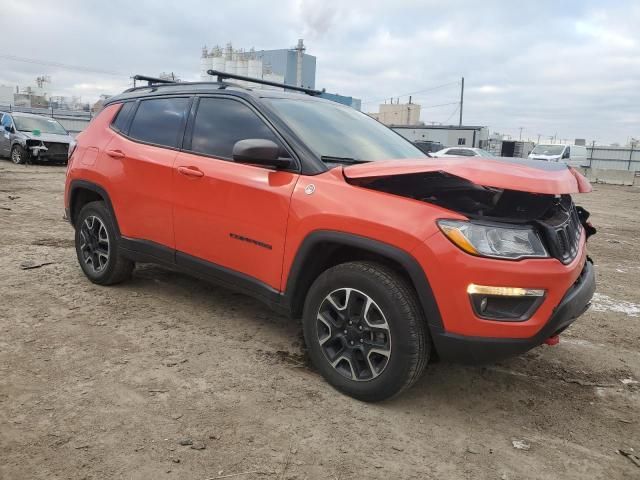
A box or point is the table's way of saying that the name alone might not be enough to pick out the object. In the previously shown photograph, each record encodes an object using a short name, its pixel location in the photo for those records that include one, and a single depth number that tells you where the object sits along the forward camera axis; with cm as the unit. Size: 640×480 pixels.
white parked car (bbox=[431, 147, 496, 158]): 1923
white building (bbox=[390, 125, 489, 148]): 4131
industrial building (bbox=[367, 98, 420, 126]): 6913
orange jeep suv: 248
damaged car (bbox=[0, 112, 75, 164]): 1590
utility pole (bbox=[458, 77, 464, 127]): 5225
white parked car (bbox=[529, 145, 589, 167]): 2652
